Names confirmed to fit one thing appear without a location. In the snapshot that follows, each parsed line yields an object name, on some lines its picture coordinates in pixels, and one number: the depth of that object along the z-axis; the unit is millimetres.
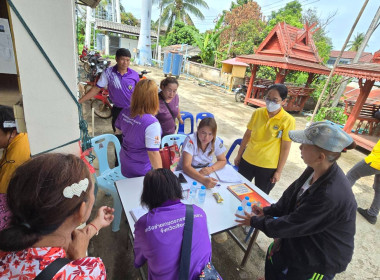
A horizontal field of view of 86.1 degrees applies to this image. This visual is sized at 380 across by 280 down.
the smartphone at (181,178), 2161
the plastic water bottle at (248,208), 1923
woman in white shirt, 2271
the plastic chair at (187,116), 4470
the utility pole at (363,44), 7727
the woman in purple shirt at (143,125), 1898
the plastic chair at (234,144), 3372
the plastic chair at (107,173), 2349
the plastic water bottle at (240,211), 1834
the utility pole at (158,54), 19902
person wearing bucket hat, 1186
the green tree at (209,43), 15699
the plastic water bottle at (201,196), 1920
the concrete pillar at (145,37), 16156
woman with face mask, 2326
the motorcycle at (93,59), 6796
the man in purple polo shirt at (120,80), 3254
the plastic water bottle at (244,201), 1956
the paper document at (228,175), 2326
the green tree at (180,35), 22500
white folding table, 1696
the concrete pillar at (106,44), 20938
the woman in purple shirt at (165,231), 1129
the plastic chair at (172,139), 3074
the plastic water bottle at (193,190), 1948
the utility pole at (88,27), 16447
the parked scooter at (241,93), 11050
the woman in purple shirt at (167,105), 3151
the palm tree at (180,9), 22672
